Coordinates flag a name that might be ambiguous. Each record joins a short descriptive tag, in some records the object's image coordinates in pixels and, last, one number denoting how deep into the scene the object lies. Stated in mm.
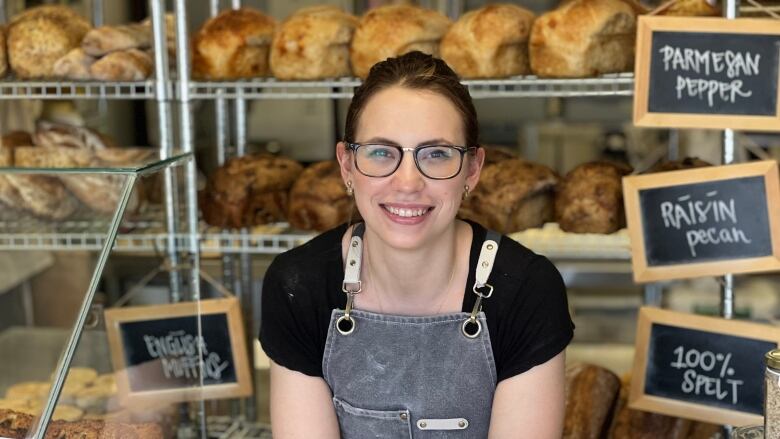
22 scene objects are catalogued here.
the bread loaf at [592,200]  2264
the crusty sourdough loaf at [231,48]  2324
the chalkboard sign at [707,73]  1950
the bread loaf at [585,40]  2131
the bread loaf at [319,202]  2324
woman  1616
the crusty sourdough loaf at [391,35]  2244
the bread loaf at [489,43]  2193
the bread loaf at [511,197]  2285
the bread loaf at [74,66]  2246
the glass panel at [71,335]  1532
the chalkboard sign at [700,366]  2053
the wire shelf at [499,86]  2078
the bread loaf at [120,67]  2207
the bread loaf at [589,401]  2215
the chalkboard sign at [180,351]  1855
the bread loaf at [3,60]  2332
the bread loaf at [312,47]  2264
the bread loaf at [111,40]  2262
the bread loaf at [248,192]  2359
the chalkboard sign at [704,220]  2010
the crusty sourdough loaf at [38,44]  2297
